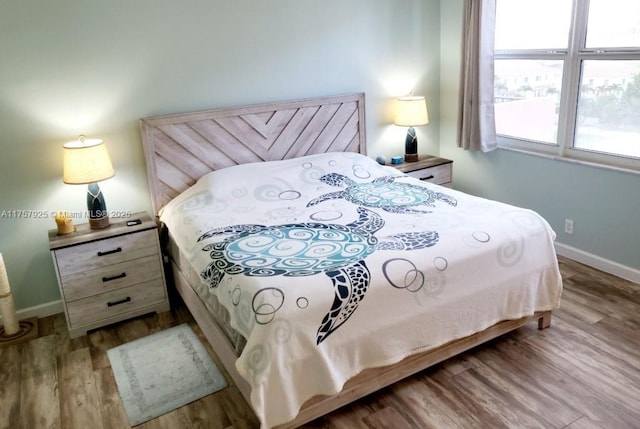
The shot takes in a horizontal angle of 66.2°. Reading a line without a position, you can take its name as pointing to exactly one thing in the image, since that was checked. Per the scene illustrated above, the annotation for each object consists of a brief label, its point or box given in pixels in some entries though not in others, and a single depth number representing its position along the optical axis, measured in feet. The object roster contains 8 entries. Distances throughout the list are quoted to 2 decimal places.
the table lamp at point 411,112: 13.47
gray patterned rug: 7.79
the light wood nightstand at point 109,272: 9.58
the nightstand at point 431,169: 13.56
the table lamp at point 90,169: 9.42
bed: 6.50
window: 10.16
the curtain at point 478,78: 12.34
